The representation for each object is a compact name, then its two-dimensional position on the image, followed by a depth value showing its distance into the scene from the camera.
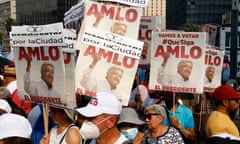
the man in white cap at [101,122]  3.79
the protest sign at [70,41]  4.62
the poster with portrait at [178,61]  6.16
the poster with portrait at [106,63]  5.56
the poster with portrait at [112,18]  6.11
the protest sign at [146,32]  7.42
